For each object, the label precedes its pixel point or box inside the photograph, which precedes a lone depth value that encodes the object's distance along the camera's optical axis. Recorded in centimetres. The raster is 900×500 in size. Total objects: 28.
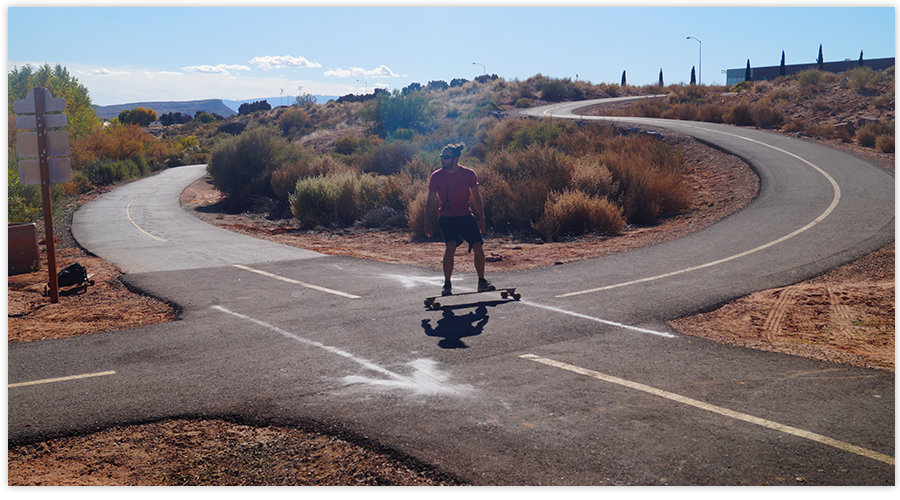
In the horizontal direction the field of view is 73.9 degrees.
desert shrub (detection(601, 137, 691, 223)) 1761
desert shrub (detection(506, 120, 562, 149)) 2762
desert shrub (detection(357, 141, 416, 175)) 2884
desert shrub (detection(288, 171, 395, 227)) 2133
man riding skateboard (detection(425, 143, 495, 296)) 830
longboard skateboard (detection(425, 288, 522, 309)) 800
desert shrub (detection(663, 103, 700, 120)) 3988
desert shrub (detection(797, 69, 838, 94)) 4063
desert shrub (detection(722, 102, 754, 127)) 3544
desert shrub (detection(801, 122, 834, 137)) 2928
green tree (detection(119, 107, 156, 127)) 11144
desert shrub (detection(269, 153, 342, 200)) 2772
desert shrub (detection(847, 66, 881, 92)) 3553
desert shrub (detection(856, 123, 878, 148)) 2616
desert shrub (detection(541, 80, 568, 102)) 6625
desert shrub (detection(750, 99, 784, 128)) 3397
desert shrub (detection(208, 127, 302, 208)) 3094
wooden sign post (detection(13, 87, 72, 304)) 900
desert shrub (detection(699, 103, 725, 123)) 3765
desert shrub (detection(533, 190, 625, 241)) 1620
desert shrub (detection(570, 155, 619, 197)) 1781
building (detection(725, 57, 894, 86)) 7169
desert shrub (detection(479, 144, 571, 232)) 1736
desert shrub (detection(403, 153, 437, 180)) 2305
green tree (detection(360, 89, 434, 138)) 4822
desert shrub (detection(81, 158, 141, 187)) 4193
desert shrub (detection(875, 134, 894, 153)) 2403
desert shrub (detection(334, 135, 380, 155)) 4119
